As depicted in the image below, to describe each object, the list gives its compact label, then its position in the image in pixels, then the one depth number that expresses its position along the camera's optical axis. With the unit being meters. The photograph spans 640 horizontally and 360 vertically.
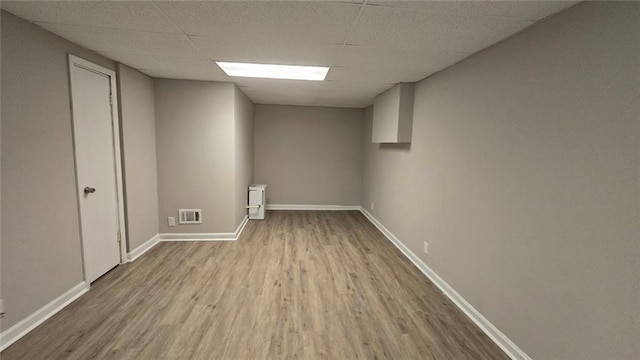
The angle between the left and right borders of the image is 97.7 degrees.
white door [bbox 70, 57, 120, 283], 2.52
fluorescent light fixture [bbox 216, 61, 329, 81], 3.35
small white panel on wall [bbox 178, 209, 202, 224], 4.02
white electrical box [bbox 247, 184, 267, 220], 5.18
